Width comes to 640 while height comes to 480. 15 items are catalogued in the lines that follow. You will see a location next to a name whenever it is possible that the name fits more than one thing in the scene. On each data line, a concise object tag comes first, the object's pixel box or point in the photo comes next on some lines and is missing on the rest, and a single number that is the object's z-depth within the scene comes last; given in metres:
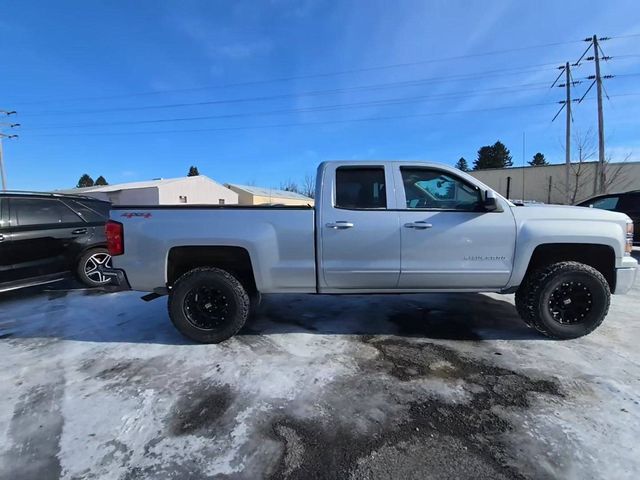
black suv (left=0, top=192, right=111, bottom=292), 6.00
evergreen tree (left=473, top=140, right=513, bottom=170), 66.38
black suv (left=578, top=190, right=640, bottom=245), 9.91
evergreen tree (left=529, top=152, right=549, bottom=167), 71.38
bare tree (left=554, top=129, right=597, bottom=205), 34.70
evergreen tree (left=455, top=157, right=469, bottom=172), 80.91
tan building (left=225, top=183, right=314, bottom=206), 55.16
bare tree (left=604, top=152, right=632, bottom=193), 34.75
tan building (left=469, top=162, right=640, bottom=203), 35.56
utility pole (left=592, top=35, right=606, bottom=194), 22.94
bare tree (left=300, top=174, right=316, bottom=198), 84.88
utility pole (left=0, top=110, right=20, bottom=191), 38.66
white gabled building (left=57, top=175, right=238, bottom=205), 40.53
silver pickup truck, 4.19
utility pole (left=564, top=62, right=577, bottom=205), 27.11
